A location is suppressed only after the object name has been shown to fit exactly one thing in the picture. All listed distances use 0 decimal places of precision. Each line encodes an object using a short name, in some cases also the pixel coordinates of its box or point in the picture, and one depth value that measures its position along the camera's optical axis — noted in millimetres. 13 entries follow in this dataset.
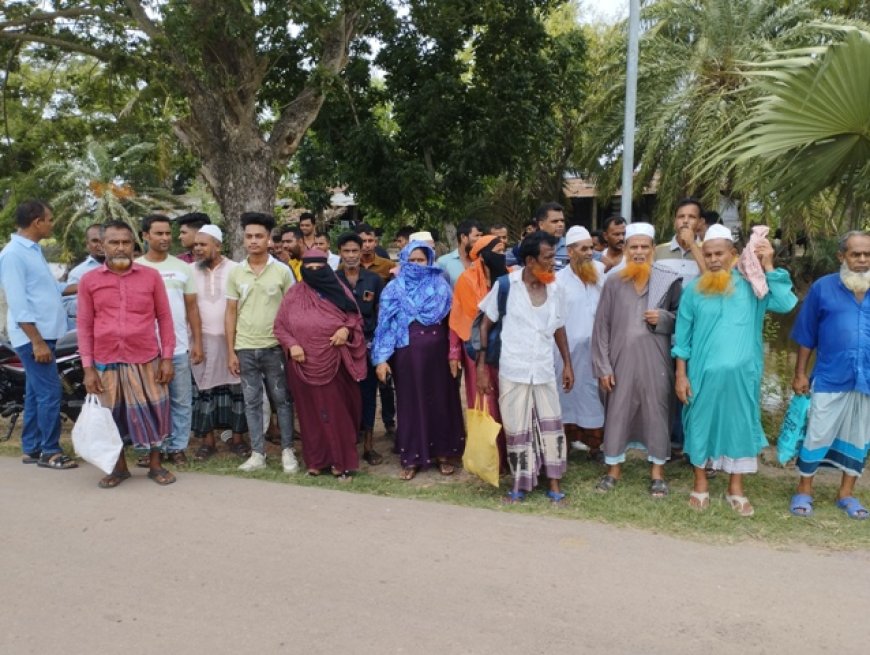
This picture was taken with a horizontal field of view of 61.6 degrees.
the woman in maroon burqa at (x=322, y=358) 5016
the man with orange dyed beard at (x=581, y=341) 5344
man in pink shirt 4746
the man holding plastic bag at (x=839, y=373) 4258
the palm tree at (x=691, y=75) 13344
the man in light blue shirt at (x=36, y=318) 5215
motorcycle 6086
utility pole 7562
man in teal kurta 4316
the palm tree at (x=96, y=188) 21125
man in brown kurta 4664
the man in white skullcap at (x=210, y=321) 5578
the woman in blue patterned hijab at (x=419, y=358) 5102
